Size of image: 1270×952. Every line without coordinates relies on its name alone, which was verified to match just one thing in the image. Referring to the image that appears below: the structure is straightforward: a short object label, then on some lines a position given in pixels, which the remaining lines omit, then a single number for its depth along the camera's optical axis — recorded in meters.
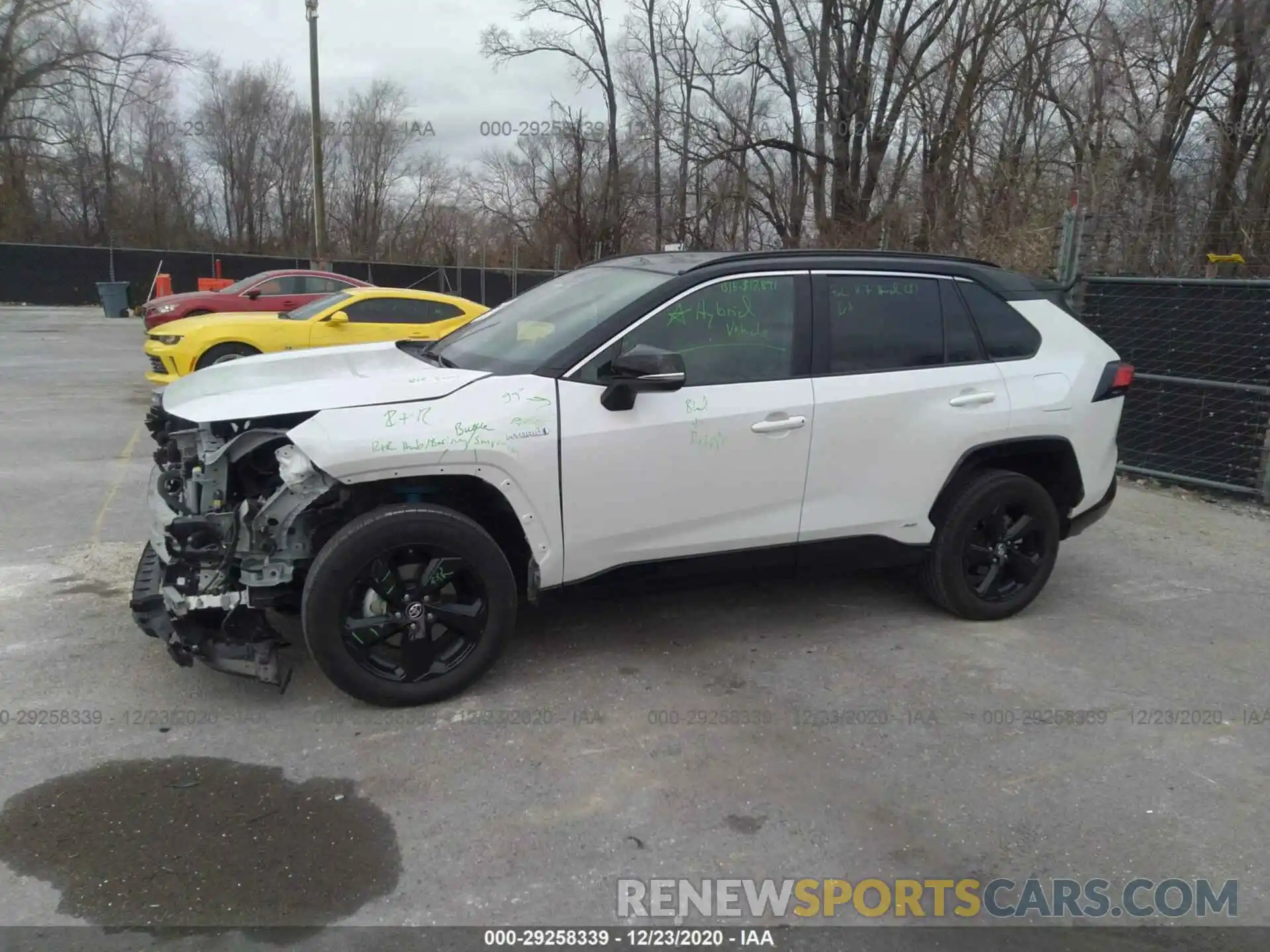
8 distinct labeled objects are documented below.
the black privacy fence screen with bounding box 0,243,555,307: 30.75
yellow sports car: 10.59
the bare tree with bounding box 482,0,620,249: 31.41
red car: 14.17
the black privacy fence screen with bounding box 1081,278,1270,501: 7.36
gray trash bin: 27.19
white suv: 3.65
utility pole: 22.36
